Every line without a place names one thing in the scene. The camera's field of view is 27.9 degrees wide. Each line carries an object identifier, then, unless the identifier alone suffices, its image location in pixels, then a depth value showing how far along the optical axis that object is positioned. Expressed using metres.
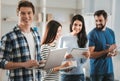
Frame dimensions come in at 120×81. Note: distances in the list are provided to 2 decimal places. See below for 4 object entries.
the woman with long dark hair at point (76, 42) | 2.79
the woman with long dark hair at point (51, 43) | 2.52
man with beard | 2.89
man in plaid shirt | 1.88
